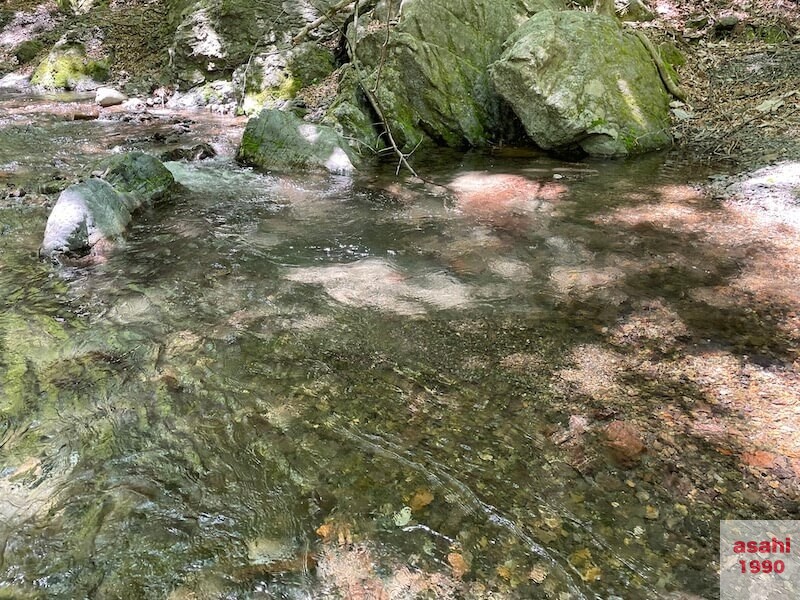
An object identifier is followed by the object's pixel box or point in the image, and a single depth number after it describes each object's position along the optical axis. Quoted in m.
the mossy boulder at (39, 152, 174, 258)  4.56
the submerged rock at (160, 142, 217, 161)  7.84
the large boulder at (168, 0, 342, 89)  12.91
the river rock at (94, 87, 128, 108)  12.18
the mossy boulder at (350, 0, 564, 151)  8.52
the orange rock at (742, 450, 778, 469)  2.27
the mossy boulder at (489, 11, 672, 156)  7.48
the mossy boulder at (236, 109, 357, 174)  7.48
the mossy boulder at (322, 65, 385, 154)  8.23
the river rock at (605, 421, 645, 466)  2.36
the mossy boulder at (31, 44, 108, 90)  14.33
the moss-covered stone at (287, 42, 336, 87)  11.77
